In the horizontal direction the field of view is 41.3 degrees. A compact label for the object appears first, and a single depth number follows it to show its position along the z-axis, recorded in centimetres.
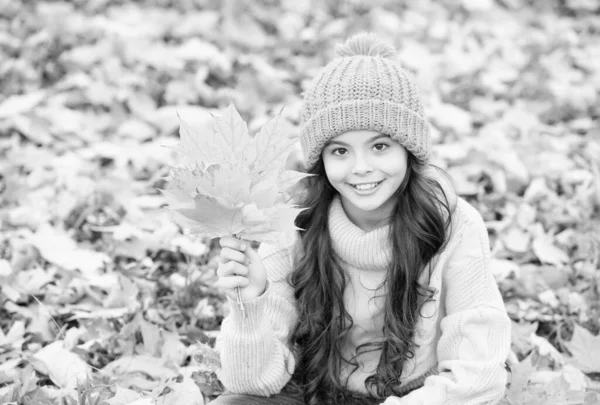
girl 193
